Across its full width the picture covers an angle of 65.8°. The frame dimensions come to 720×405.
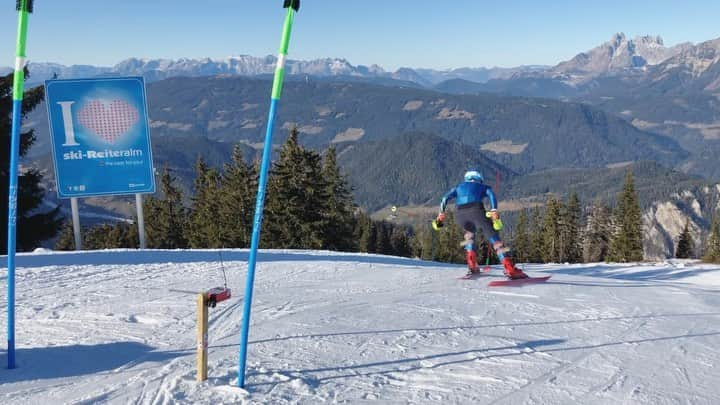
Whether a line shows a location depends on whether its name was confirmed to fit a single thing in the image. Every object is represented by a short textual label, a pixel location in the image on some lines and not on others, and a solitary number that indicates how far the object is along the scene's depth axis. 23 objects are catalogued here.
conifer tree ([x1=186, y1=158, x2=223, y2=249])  37.88
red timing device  4.42
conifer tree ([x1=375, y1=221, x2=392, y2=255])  63.28
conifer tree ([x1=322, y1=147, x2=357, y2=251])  34.78
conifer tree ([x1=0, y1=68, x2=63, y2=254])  22.36
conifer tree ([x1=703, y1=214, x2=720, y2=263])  53.66
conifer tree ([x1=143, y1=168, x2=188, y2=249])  42.69
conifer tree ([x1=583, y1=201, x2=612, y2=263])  58.91
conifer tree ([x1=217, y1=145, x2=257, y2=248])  36.47
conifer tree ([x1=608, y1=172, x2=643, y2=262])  49.31
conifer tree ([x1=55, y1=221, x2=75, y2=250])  50.16
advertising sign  11.93
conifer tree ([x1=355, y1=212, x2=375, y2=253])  61.06
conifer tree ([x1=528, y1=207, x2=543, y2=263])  59.81
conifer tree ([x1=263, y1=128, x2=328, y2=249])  33.72
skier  10.42
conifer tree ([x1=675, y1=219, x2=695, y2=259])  58.41
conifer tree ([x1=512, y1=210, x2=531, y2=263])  62.09
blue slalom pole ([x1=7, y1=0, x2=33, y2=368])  4.18
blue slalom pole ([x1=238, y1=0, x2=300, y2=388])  3.78
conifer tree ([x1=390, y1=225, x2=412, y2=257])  66.06
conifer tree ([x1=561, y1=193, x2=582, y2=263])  56.09
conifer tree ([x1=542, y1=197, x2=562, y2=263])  55.19
